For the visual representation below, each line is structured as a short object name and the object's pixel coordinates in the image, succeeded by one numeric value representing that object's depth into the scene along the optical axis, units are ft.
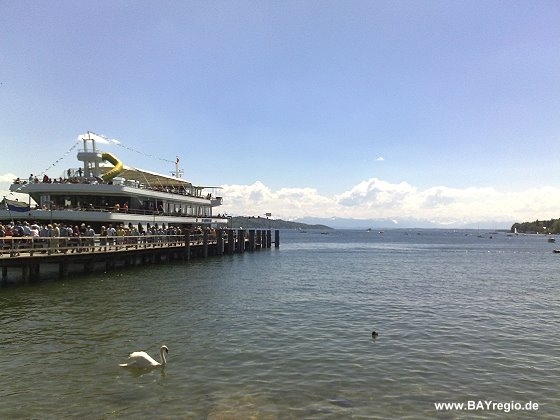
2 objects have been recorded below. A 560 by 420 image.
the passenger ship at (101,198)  113.19
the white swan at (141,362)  36.58
